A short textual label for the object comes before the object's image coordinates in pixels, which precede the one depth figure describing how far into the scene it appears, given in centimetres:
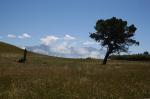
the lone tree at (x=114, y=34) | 3879
